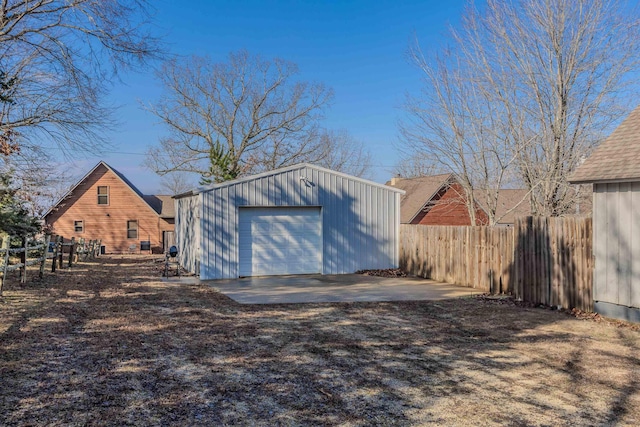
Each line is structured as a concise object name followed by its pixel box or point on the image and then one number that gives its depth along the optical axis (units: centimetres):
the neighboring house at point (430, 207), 2720
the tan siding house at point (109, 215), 3155
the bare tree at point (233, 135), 3156
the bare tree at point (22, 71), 966
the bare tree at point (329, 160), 3483
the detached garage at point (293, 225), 1395
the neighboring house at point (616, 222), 762
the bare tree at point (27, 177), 1379
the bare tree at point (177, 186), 5839
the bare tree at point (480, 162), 1501
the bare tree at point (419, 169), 1683
